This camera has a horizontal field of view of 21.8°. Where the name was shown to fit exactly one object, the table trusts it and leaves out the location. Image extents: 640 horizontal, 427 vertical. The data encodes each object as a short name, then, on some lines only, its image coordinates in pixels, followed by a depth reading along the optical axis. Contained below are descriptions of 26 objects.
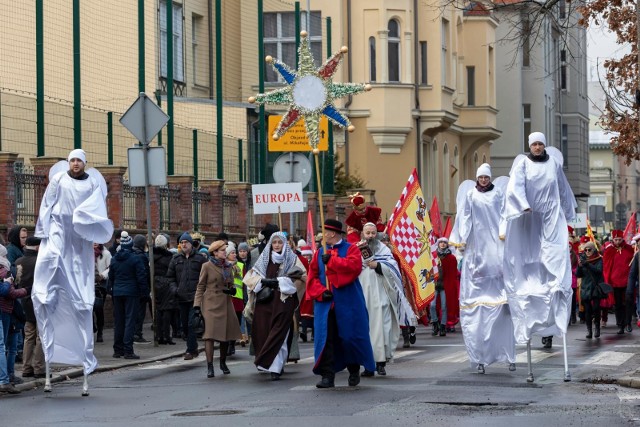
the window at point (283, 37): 49.19
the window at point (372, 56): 52.19
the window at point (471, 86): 60.31
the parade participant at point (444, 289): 28.52
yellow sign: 36.62
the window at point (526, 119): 70.69
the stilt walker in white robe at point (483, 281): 18.25
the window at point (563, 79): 78.06
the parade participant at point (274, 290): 18.69
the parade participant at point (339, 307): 16.89
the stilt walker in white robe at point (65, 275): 16.70
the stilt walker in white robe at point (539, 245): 16.83
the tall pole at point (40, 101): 27.94
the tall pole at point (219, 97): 37.03
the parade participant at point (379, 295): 18.11
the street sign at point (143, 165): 24.06
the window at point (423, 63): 53.84
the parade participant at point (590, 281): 26.96
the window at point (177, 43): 38.72
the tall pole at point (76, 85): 29.31
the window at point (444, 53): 54.47
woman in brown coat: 19.25
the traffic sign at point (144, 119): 23.94
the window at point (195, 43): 40.31
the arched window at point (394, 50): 52.64
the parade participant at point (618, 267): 30.12
